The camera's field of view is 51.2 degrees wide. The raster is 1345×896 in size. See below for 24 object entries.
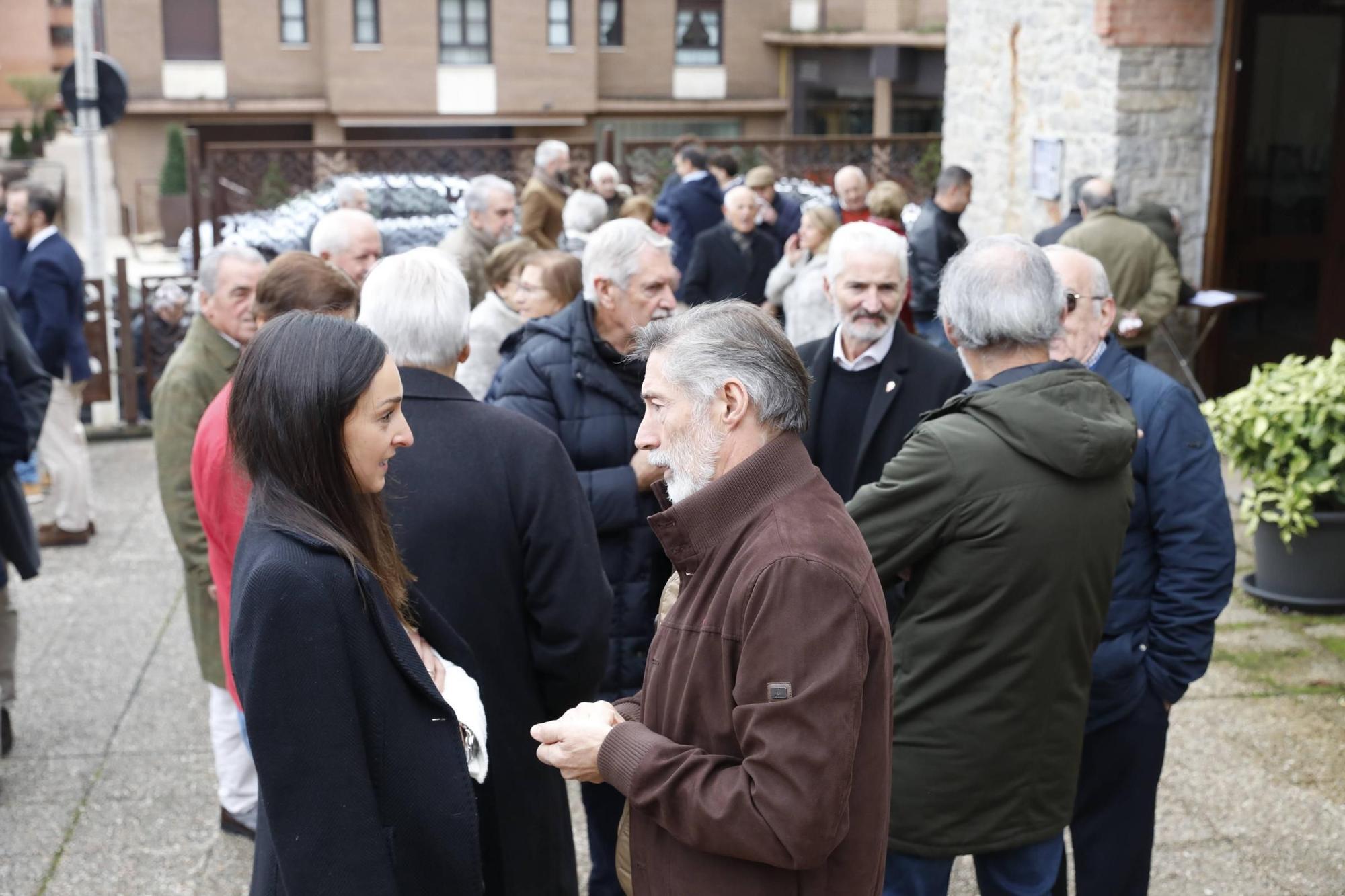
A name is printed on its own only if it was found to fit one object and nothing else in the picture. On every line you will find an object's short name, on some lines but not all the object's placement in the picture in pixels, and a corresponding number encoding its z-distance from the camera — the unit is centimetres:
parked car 1308
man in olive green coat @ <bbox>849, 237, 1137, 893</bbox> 291
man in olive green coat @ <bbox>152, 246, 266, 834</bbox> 440
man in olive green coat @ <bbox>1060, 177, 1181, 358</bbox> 816
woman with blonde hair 766
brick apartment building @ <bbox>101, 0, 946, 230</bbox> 3083
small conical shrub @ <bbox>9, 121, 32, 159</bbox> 3073
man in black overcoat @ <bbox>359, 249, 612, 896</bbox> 306
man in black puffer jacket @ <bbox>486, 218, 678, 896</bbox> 385
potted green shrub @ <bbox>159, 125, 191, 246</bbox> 2791
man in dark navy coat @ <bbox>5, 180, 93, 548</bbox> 781
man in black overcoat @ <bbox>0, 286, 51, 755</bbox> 498
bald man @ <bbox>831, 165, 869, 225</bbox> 1086
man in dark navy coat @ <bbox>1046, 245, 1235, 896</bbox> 339
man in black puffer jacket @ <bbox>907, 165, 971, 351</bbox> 912
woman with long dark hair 219
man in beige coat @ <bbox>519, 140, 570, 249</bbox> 752
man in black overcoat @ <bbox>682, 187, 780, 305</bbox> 934
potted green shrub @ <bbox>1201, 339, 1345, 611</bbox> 623
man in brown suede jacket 207
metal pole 1059
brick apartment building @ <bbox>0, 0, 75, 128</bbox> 4556
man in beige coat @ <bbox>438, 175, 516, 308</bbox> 734
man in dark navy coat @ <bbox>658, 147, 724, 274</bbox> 1116
